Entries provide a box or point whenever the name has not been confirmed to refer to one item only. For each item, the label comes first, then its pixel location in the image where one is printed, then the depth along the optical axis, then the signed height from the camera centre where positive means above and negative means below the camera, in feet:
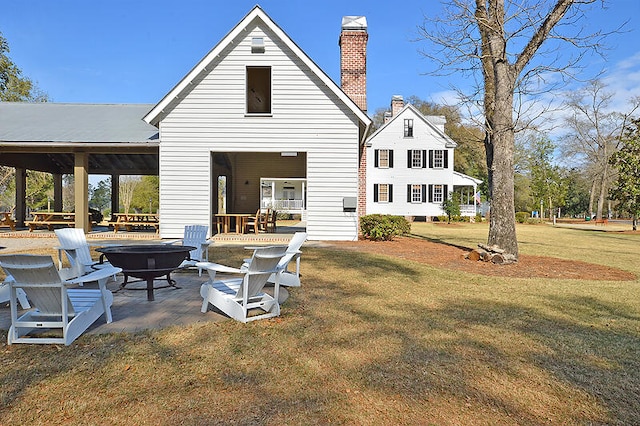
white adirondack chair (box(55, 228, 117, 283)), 19.90 -2.20
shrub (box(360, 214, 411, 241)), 46.68 -1.98
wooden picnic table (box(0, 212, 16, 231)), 53.98 -1.80
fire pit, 16.72 -2.11
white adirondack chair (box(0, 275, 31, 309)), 15.61 -3.37
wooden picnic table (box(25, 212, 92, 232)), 49.34 -1.34
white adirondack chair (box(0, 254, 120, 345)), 11.88 -2.99
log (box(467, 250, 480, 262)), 33.57 -3.76
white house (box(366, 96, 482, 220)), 110.42 +11.18
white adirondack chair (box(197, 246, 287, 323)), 15.07 -3.24
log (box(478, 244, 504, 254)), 32.19 -3.06
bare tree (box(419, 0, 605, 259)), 32.42 +10.93
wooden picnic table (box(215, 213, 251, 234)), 51.39 -1.73
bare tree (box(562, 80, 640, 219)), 128.16 +26.39
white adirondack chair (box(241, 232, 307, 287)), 20.28 -3.26
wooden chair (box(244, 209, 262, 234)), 52.47 -1.62
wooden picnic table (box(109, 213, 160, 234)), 49.39 -1.51
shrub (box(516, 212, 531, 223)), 117.29 -2.06
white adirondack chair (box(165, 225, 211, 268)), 25.23 -1.98
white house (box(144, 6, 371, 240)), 44.01 +8.43
